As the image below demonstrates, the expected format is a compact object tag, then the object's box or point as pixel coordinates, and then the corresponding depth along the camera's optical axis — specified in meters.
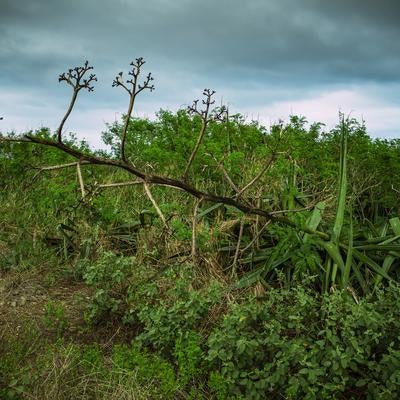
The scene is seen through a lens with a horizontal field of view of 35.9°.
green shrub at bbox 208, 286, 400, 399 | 3.67
